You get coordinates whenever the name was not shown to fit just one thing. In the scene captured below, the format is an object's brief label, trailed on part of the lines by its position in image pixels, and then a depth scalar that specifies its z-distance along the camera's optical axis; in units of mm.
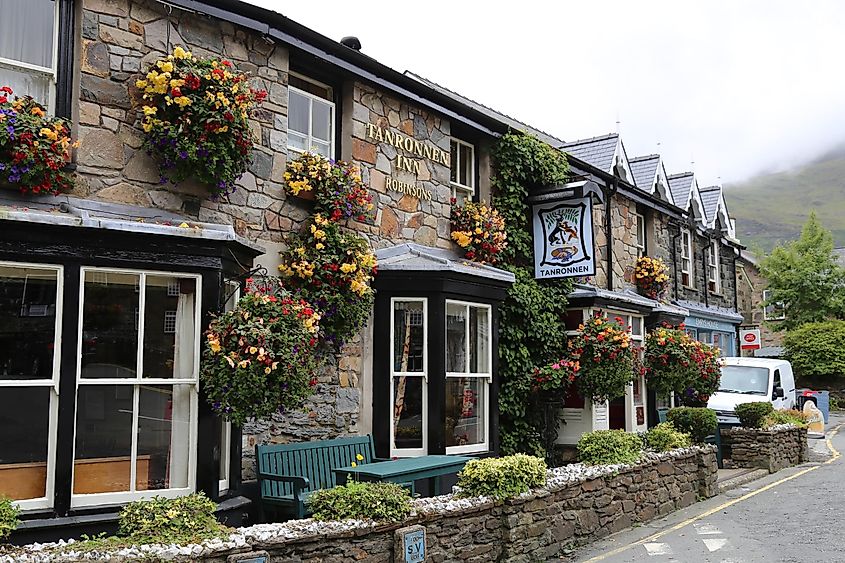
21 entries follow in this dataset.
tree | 37625
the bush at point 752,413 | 16375
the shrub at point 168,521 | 6051
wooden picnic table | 8234
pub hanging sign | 12742
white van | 19047
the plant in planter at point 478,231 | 12188
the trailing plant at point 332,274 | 9375
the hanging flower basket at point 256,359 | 7379
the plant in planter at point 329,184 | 9562
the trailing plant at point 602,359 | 13070
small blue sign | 7172
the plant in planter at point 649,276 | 18000
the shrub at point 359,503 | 7086
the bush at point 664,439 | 12047
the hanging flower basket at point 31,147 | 6992
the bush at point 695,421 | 13094
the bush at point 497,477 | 8312
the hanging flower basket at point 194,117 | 7875
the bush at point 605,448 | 10508
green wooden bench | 8258
